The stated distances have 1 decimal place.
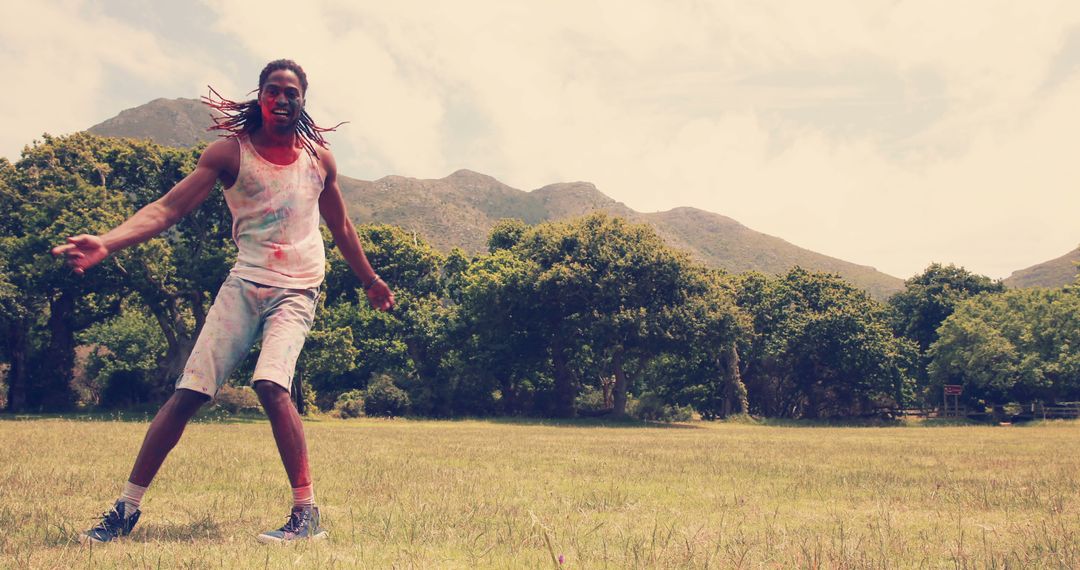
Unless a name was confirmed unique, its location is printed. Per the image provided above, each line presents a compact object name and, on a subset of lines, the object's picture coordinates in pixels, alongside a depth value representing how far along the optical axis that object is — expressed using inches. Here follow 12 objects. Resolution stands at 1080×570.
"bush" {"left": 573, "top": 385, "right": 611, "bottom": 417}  1894.1
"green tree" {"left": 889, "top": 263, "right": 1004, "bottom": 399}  2832.2
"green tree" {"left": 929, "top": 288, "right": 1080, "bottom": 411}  2097.7
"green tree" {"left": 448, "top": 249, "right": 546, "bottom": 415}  1748.3
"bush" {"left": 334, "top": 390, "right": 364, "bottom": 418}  1622.8
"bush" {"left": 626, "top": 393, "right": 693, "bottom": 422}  1815.9
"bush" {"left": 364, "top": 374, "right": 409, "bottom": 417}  1664.6
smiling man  212.8
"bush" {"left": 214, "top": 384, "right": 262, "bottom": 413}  1409.9
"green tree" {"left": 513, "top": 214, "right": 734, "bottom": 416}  1610.5
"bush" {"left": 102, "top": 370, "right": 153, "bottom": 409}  1515.7
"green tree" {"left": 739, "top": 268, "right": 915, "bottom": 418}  1995.6
